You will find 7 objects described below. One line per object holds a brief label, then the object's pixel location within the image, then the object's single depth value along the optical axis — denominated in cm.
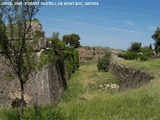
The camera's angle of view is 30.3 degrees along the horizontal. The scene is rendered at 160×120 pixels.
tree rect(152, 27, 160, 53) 5644
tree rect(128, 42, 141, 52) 5879
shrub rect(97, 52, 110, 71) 4394
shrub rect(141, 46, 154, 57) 4982
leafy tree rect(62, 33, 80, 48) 6525
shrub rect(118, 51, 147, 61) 4165
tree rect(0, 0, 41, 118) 909
